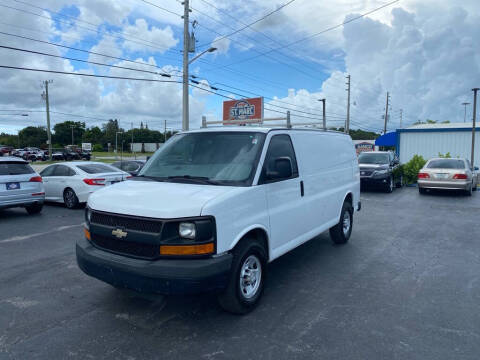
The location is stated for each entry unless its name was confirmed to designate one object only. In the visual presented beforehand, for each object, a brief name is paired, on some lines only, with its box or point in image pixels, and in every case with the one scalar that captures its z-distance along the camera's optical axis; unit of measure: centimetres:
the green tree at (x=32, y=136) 9588
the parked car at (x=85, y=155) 5047
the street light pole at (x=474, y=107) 2085
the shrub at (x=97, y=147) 9662
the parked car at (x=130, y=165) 1443
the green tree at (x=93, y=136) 10926
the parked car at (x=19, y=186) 910
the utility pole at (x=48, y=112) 4218
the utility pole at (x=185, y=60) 2039
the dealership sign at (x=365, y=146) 4305
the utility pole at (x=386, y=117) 5869
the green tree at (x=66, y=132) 10636
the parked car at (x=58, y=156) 4836
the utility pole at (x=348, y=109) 4445
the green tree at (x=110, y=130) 11405
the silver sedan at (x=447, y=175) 1357
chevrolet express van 335
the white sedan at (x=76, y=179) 1054
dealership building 2398
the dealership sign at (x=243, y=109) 2516
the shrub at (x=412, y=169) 1769
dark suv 1477
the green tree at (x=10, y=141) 10338
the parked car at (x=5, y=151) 5196
